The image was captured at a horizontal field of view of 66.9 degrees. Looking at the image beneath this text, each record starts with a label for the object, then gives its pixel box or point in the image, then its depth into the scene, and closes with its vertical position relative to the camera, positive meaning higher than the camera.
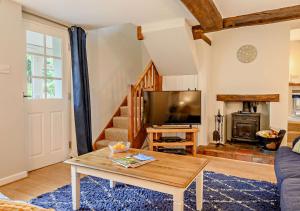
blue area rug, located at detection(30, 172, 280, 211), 2.16 -0.99
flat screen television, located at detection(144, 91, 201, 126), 3.87 -0.12
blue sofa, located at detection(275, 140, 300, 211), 1.48 -0.63
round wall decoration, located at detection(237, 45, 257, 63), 4.31 +0.90
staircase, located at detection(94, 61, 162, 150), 3.73 -0.31
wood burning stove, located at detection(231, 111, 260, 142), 4.33 -0.49
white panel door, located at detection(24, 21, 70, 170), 3.18 +0.10
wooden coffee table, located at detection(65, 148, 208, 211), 1.63 -0.57
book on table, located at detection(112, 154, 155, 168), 1.96 -0.53
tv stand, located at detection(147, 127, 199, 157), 3.72 -0.65
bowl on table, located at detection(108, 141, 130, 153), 2.38 -0.49
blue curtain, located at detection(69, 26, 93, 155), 3.60 +0.23
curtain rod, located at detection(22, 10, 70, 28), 3.09 +1.22
